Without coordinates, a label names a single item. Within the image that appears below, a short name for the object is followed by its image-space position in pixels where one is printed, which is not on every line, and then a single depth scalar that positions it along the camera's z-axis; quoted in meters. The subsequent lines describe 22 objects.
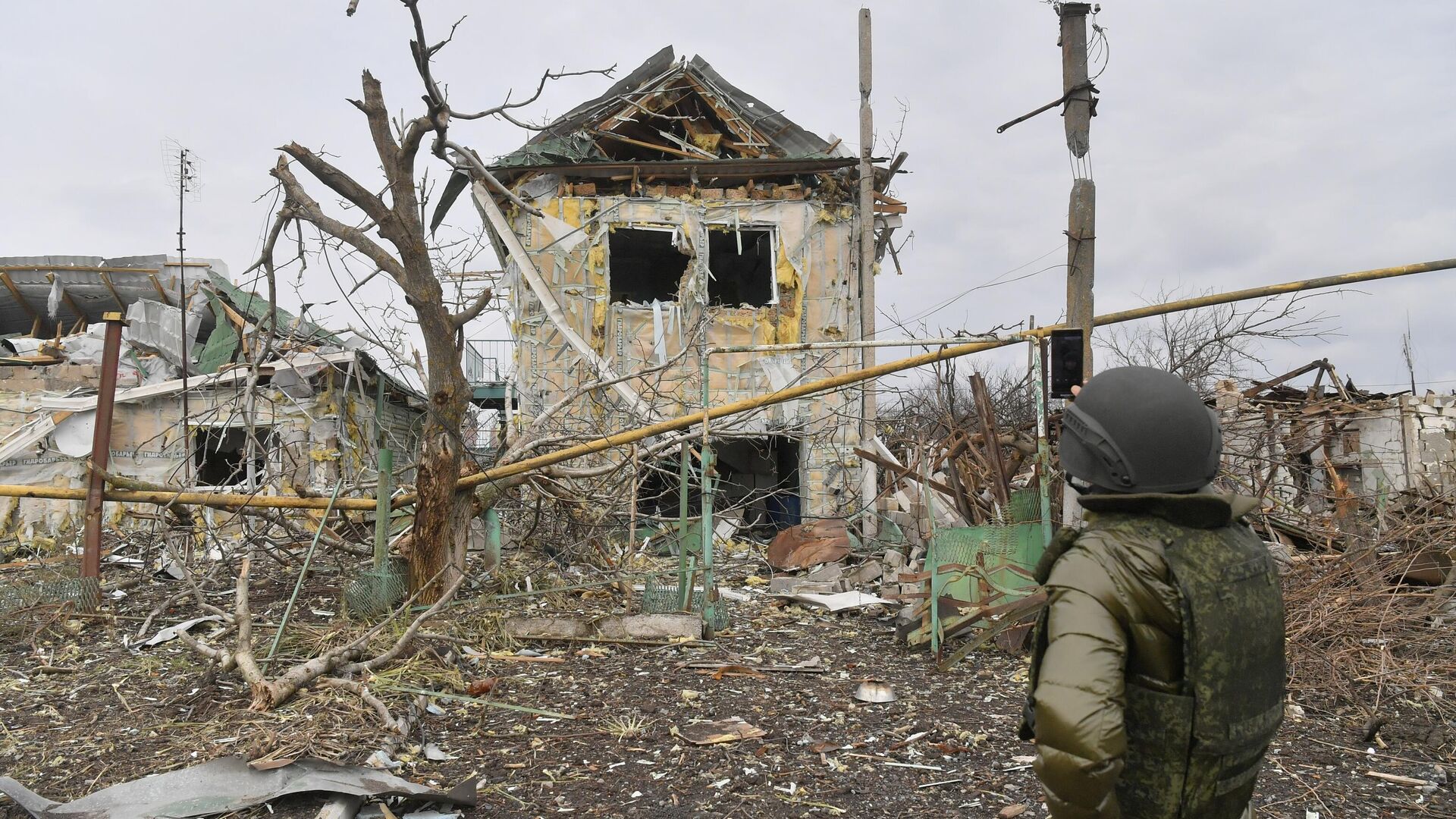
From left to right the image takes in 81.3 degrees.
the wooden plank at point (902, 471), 7.75
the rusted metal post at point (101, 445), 6.56
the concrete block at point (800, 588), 8.75
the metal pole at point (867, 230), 12.59
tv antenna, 9.59
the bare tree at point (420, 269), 6.16
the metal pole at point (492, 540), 7.24
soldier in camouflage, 1.76
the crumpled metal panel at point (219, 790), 3.51
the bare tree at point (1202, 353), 10.70
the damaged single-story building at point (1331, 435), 8.91
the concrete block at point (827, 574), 9.16
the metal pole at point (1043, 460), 5.98
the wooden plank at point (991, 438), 7.20
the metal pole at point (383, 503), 6.23
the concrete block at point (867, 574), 9.06
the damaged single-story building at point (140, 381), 12.83
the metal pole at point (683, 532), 6.46
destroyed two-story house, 12.82
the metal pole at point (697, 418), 4.80
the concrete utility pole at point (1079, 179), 5.84
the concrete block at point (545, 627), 6.37
